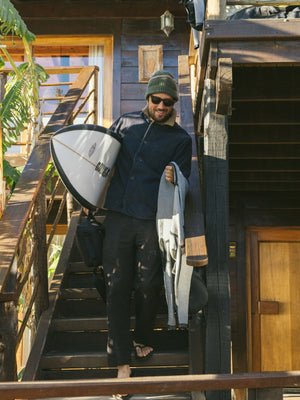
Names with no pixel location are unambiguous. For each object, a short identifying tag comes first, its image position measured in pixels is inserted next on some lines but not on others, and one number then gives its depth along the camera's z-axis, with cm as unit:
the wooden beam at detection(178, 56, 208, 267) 276
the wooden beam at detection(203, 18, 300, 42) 333
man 321
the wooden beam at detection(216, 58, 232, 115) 320
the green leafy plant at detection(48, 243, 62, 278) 583
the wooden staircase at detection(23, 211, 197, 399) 334
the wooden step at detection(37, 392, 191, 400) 310
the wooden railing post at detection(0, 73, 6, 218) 370
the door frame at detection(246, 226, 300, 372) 632
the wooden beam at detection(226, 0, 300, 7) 358
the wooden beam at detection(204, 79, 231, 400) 306
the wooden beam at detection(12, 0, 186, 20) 739
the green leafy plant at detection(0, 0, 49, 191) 467
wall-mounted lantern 704
